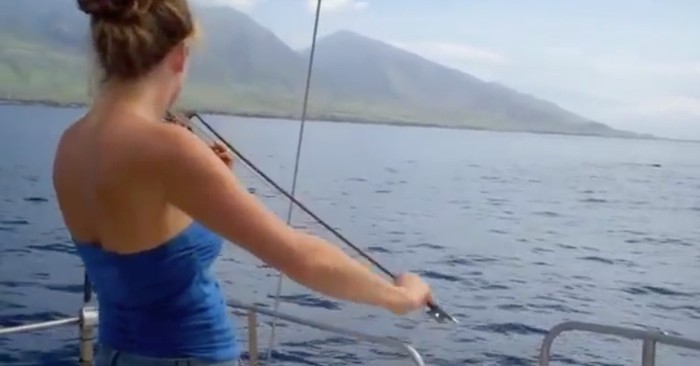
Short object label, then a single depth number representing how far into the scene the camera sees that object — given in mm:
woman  971
